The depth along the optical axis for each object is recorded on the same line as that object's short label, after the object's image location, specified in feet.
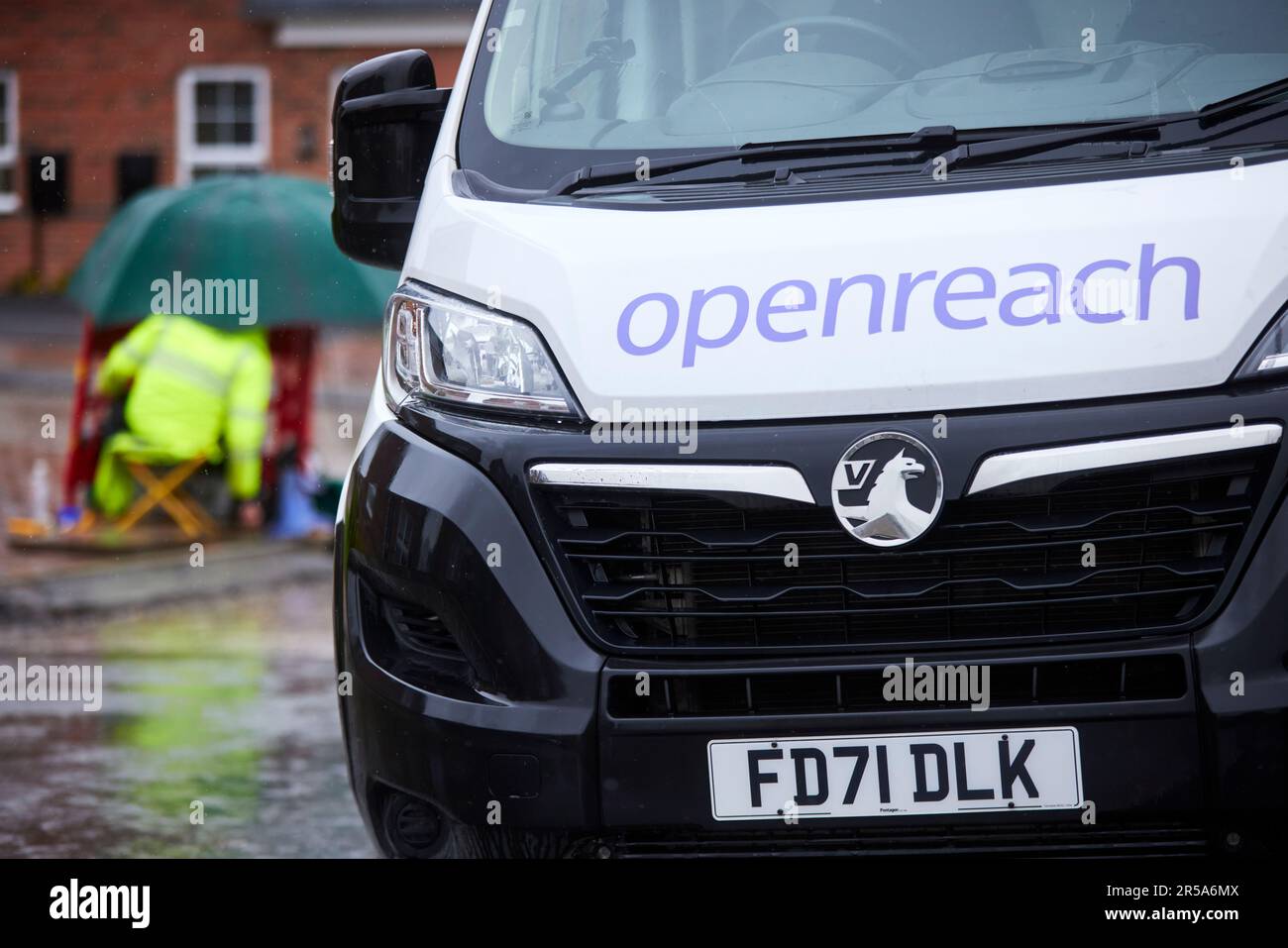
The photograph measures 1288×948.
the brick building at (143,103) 87.51
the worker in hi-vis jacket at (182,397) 35.65
